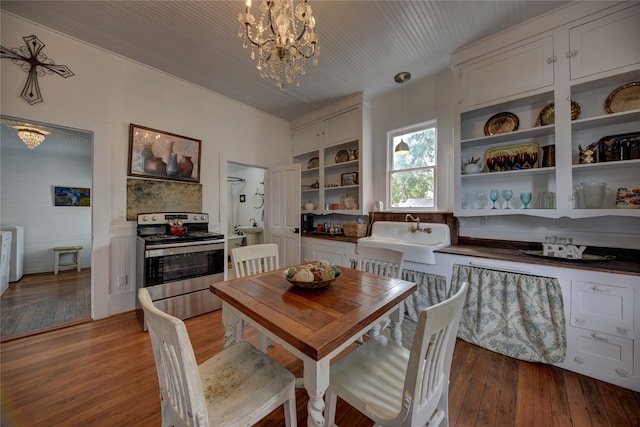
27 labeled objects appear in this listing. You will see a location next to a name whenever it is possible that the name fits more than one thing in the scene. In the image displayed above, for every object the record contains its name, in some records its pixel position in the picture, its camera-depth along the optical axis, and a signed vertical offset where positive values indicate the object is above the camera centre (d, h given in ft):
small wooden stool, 14.02 -2.40
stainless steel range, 7.77 -1.73
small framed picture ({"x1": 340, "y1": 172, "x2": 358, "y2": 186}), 11.68 +1.88
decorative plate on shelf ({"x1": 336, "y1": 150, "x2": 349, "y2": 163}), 12.14 +3.14
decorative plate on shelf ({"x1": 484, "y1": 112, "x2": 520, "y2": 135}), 7.64 +3.09
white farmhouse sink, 7.64 -1.00
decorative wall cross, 6.98 +4.83
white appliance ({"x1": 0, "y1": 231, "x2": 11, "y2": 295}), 10.21 -2.02
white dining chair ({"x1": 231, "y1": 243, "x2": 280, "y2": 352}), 5.54 -1.18
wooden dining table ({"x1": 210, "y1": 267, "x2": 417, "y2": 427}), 2.81 -1.47
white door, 11.93 +0.20
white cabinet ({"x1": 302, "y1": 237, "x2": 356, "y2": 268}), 10.16 -1.74
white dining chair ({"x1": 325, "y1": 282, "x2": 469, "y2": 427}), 2.50 -2.48
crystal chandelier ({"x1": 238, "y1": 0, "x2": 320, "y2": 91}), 4.84 +3.87
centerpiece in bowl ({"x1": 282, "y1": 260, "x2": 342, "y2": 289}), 4.13 -1.15
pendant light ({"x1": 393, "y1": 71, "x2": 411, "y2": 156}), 9.49 +5.75
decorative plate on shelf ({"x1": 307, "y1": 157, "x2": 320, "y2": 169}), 13.65 +3.12
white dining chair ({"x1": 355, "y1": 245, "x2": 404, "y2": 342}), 5.64 -1.27
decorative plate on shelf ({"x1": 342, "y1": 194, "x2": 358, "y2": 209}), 11.82 +0.69
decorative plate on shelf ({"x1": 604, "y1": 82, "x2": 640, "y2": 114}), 5.93 +3.02
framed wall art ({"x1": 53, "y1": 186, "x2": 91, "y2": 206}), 15.11 +1.39
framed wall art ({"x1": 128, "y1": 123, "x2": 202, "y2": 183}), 8.95 +2.56
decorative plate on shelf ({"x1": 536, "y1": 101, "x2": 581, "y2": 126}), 6.64 +2.99
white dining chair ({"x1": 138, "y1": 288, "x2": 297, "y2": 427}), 2.37 -2.44
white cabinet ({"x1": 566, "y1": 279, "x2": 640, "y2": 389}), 5.05 -2.75
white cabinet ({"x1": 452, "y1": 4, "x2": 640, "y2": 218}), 5.86 +3.48
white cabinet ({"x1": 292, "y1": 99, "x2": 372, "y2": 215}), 11.08 +2.92
